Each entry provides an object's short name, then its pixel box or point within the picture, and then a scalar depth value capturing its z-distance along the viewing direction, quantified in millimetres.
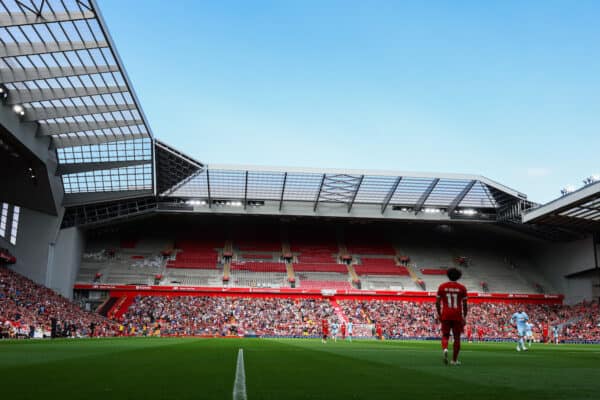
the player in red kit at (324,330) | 33006
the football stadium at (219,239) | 28719
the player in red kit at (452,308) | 10602
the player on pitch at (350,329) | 39781
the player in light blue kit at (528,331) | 24358
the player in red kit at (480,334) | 47150
